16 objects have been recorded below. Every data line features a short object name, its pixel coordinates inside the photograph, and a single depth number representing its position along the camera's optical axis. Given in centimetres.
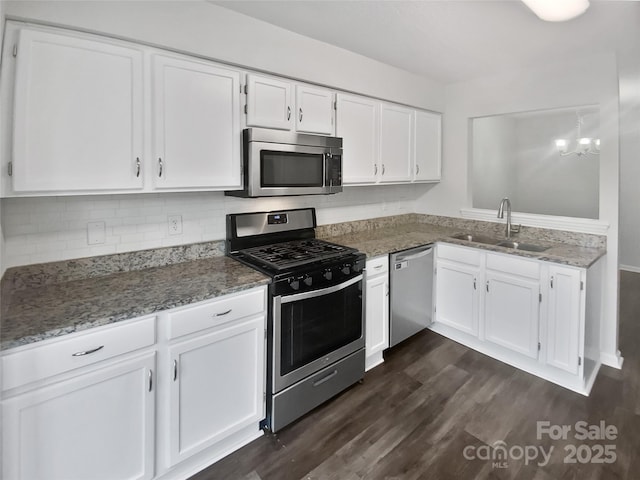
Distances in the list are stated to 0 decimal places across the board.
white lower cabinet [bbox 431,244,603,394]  245
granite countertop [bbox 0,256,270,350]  133
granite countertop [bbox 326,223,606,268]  253
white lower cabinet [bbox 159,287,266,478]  165
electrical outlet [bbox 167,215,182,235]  223
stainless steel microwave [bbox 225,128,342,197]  218
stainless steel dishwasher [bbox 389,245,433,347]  284
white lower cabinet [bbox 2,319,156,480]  127
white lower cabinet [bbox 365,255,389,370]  262
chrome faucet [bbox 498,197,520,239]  321
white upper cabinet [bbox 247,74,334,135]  220
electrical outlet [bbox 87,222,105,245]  194
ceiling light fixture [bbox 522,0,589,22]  180
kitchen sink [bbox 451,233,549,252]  301
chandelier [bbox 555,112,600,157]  487
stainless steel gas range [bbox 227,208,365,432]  200
